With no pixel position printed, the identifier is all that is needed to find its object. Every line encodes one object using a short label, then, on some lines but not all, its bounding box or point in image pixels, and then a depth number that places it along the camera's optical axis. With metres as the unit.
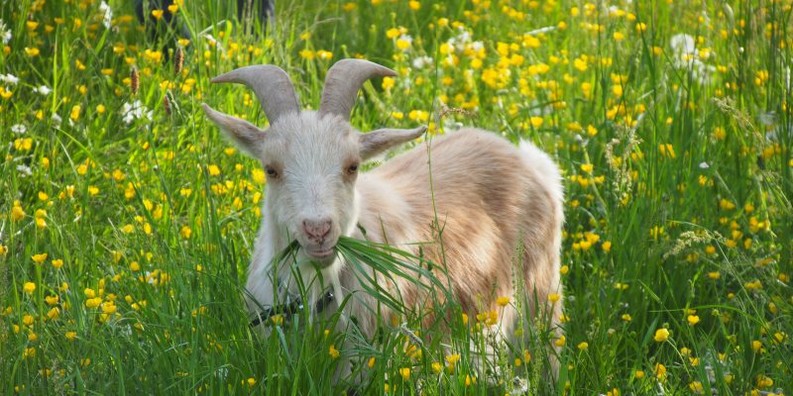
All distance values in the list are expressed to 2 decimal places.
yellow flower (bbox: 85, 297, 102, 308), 8.48
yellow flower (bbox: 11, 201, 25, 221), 9.16
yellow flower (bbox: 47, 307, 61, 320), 8.33
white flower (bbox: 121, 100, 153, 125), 12.23
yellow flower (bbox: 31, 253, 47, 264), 8.78
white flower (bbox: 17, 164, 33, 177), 10.88
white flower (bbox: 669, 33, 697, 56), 14.78
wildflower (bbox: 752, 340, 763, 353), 8.45
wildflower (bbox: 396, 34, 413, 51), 14.47
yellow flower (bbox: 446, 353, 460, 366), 7.73
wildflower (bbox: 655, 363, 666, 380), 8.03
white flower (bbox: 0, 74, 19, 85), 11.15
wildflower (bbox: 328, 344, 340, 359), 7.90
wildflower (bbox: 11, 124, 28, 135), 11.16
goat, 8.77
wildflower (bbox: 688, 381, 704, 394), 7.98
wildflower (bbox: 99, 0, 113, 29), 12.73
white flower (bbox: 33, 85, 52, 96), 11.55
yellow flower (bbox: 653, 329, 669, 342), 8.04
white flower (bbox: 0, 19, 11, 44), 11.37
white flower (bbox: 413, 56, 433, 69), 14.43
